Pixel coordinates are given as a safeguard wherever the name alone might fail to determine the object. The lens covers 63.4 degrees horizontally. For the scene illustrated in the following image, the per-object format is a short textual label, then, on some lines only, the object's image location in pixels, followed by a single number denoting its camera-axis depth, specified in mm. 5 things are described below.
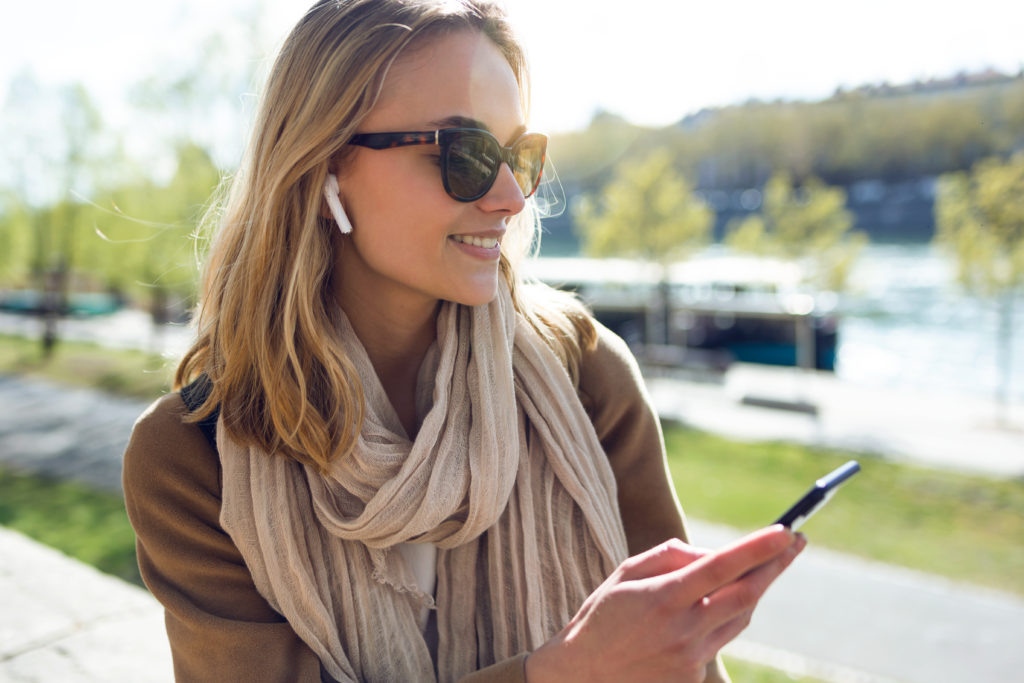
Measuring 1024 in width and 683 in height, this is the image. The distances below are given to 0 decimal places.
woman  1407
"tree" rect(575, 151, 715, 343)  17125
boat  21422
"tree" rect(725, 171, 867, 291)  16406
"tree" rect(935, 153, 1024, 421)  11031
